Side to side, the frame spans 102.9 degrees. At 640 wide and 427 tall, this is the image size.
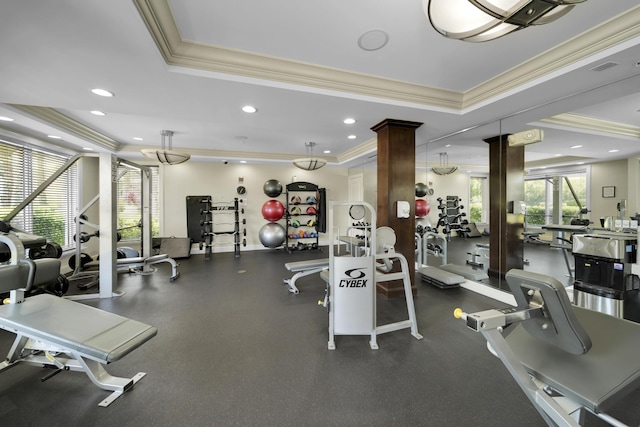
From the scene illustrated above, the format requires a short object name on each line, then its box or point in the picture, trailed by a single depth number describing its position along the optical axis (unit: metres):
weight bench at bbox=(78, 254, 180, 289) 4.21
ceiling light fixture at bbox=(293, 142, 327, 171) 5.13
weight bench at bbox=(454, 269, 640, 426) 0.97
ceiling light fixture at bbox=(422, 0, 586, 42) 1.13
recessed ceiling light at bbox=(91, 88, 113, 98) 2.57
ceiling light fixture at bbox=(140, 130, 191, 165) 4.31
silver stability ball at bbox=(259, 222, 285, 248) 6.96
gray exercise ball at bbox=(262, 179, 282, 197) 7.09
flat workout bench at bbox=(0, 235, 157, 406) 1.63
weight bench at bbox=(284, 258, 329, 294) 3.90
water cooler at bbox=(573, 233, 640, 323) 2.35
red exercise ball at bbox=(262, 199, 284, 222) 7.02
